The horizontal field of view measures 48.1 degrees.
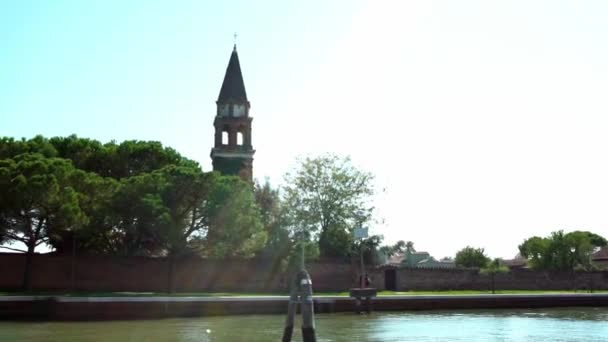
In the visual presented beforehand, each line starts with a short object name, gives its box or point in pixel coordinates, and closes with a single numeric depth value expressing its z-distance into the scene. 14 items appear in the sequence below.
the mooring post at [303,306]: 12.80
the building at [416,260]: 102.21
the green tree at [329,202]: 48.47
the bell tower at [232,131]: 54.00
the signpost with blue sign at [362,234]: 28.58
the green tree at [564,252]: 67.06
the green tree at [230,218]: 34.41
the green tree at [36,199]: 29.77
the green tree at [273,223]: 41.81
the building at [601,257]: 77.79
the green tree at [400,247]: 131.32
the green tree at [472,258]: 75.38
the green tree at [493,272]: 45.83
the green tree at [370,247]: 51.04
